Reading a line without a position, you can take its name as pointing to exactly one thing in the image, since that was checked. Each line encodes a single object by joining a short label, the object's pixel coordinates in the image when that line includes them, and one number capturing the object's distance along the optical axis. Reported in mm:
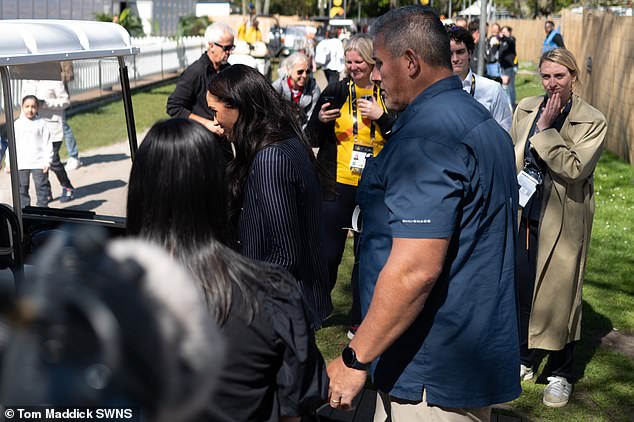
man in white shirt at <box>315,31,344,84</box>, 17422
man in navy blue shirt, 2586
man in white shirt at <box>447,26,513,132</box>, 5531
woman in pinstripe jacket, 3502
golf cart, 3990
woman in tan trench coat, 4637
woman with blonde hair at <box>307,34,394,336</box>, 5805
